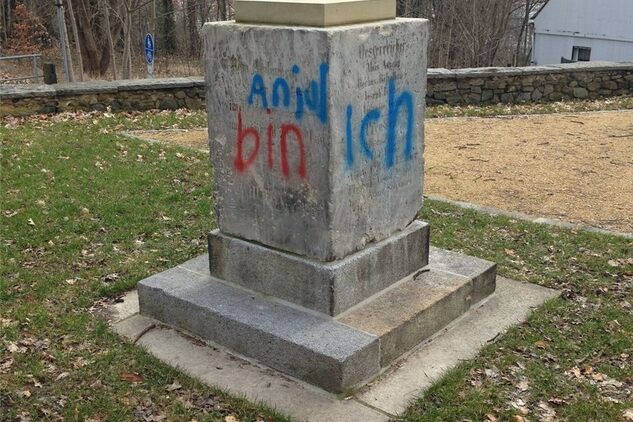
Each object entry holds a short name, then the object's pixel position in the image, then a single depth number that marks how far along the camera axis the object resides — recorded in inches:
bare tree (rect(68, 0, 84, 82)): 704.1
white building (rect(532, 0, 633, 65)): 922.7
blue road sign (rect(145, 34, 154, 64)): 570.2
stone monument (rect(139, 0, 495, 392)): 158.7
